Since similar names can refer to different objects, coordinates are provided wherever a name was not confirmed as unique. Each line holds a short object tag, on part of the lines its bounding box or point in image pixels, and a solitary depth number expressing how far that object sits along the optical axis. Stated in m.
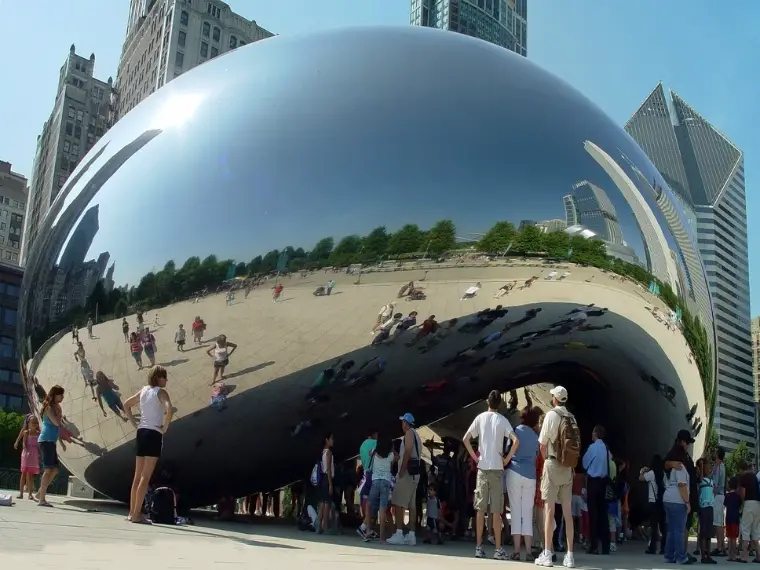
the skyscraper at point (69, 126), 98.62
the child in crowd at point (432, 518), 7.43
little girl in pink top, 9.82
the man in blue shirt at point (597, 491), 7.29
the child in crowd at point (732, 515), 8.54
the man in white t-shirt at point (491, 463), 6.04
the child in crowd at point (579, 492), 7.78
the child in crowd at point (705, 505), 7.71
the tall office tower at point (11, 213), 111.56
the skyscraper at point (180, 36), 83.44
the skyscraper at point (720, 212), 116.56
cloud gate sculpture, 6.21
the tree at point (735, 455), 77.91
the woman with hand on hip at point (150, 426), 6.18
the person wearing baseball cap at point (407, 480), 6.87
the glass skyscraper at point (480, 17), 152.88
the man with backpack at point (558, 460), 5.74
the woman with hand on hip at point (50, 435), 7.21
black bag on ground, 6.65
